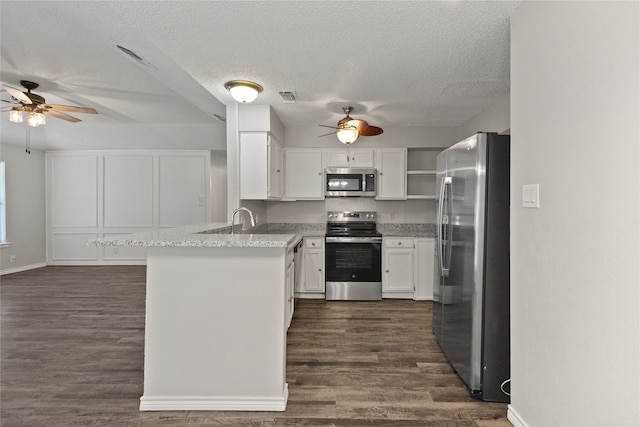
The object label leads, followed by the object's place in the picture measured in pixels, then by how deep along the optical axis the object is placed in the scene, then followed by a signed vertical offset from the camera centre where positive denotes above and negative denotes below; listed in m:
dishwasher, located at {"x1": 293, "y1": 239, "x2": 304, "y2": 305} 4.06 -0.70
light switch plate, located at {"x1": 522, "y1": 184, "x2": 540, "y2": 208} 1.70 +0.08
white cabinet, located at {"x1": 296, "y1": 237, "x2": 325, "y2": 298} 4.44 -0.74
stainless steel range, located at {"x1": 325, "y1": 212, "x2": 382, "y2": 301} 4.34 -0.74
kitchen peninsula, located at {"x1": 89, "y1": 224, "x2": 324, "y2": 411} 2.02 -0.71
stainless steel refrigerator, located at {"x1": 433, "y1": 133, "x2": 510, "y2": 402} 2.15 -0.37
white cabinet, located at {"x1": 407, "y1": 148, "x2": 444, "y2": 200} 5.07 +0.60
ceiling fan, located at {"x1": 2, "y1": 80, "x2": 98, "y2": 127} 3.52 +1.07
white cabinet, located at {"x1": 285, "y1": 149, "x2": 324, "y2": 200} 4.72 +0.49
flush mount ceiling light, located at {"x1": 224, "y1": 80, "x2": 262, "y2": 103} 2.95 +1.05
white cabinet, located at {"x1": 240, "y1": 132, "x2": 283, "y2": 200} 3.82 +0.50
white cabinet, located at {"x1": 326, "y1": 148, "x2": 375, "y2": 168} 4.74 +0.73
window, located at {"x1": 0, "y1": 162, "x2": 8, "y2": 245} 5.76 -0.04
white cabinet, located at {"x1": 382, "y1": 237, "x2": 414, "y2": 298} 4.43 -0.76
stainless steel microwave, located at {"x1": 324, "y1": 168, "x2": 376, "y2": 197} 4.64 +0.38
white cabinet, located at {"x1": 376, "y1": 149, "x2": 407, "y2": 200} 4.75 +0.48
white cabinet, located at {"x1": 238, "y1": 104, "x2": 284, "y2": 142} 3.79 +1.03
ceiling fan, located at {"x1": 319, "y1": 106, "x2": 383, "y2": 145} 3.61 +0.88
